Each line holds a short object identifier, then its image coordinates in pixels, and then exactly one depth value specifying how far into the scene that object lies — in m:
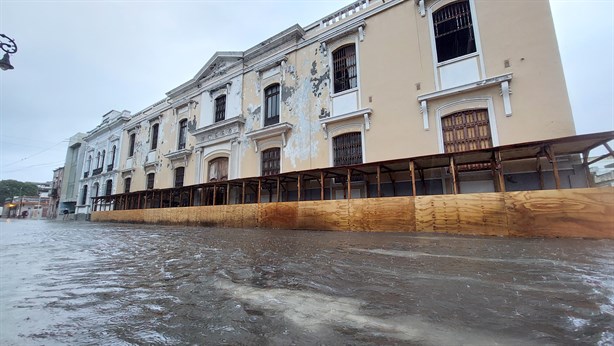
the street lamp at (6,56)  6.51
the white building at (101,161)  22.62
